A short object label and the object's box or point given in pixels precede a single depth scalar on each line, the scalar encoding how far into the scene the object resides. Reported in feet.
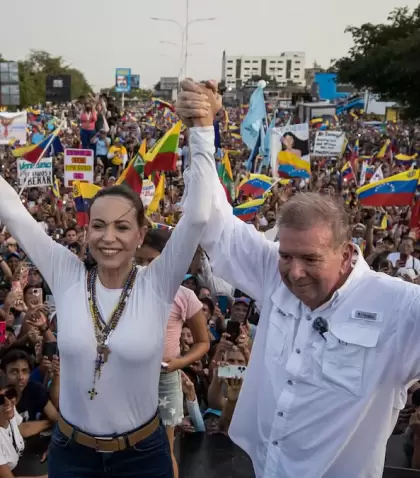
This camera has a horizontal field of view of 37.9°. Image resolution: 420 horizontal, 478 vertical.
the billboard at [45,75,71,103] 131.95
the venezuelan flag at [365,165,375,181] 42.83
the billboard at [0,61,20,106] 94.94
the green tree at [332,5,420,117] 78.07
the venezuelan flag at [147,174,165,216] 26.45
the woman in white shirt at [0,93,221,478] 6.50
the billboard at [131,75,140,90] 238.39
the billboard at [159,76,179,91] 262.08
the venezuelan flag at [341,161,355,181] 40.47
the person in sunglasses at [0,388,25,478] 10.36
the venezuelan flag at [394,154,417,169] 46.94
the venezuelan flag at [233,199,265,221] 26.27
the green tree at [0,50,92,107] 184.08
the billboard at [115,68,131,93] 203.95
